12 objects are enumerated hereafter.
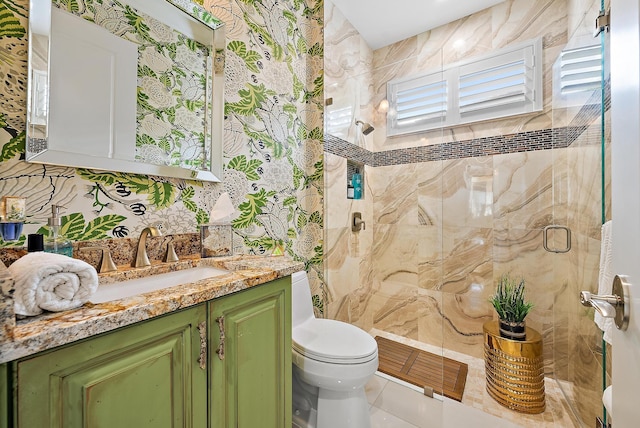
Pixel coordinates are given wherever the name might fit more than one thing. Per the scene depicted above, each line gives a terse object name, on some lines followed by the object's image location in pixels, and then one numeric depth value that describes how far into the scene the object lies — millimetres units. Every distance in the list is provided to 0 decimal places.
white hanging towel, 938
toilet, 1216
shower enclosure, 1560
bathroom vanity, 496
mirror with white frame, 864
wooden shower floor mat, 1776
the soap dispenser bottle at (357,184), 2271
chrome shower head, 2326
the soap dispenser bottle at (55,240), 830
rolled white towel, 537
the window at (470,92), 1932
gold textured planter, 1550
